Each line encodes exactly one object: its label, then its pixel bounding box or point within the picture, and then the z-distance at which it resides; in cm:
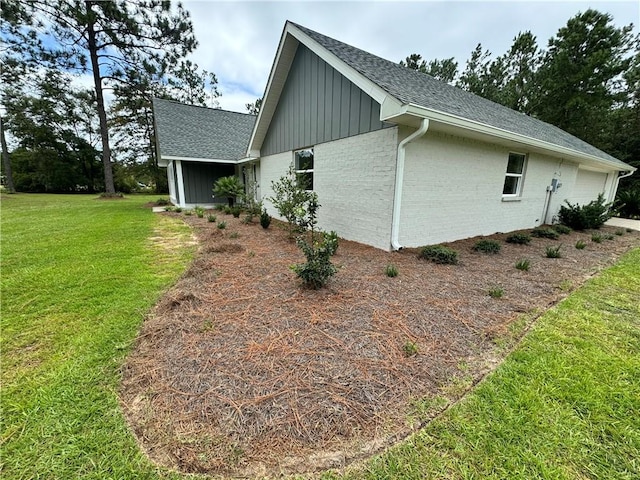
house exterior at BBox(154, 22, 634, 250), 525
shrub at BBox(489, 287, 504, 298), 364
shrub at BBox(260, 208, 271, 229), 801
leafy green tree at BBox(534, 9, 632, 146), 1645
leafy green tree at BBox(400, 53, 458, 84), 2459
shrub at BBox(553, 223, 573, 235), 865
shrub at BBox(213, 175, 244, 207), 1042
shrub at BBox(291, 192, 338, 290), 364
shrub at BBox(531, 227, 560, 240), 782
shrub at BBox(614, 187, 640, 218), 1391
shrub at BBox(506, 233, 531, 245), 690
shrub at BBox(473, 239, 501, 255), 596
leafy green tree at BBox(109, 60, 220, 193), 1823
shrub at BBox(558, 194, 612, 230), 933
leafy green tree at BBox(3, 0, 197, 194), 1348
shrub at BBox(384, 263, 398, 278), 422
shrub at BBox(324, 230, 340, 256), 365
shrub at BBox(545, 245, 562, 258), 566
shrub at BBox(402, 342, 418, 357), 240
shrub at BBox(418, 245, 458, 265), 503
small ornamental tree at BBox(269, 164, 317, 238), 656
